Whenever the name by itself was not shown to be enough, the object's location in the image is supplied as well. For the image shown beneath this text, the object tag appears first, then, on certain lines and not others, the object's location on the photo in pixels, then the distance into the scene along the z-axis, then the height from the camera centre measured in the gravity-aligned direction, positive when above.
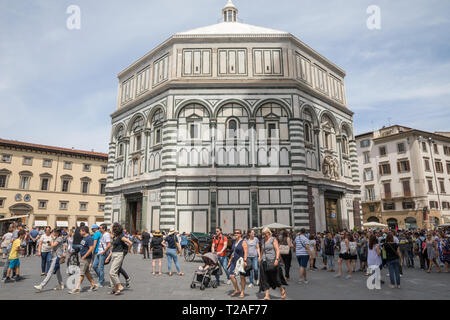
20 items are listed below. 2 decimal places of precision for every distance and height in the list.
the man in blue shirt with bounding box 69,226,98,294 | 7.69 -0.82
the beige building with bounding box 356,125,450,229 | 38.31 +5.44
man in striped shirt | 9.55 -1.00
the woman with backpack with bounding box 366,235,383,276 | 8.89 -0.95
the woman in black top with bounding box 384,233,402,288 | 8.40 -1.04
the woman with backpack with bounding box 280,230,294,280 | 9.75 -0.95
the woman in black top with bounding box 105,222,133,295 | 7.44 -0.76
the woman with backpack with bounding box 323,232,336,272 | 12.20 -1.16
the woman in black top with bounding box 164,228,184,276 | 10.71 -0.92
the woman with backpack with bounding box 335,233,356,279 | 10.91 -1.12
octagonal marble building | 21.86 +6.10
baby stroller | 8.44 -1.39
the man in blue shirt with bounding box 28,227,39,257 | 17.38 -0.88
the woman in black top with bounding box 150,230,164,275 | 10.71 -0.84
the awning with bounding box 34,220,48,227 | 41.44 +0.06
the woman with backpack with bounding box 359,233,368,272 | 12.20 -1.36
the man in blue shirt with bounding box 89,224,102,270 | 8.29 -0.41
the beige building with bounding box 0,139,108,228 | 40.81 +5.54
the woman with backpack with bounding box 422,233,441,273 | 11.92 -1.25
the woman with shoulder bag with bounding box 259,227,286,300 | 7.00 -1.09
